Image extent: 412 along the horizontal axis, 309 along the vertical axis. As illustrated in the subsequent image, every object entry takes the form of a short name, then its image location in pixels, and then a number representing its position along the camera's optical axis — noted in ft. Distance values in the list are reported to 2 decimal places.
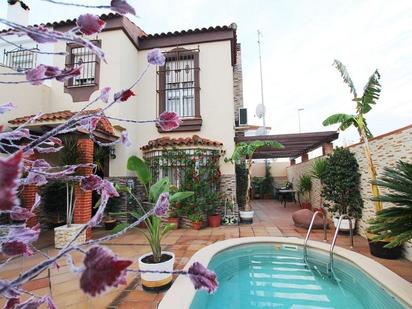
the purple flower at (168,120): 3.34
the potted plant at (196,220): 27.55
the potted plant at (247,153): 29.71
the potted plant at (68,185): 20.65
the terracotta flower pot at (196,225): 27.63
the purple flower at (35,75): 2.79
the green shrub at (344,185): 23.99
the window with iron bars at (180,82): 32.91
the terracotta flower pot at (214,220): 29.22
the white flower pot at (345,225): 23.92
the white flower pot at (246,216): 30.63
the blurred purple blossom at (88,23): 2.72
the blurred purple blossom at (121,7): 2.58
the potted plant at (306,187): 40.01
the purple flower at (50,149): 3.70
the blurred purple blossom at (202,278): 2.36
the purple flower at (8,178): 1.21
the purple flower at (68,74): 2.92
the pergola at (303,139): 31.69
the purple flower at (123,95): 3.08
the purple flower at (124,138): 3.83
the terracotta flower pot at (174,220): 28.35
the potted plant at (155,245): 12.87
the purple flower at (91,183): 3.63
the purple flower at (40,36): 2.23
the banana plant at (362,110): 19.88
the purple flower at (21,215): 3.21
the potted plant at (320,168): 28.13
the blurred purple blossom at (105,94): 3.28
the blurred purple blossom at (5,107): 2.86
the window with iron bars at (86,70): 29.80
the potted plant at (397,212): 11.64
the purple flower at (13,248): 2.72
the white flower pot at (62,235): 20.57
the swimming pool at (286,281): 12.32
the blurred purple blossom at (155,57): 3.27
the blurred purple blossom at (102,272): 1.52
